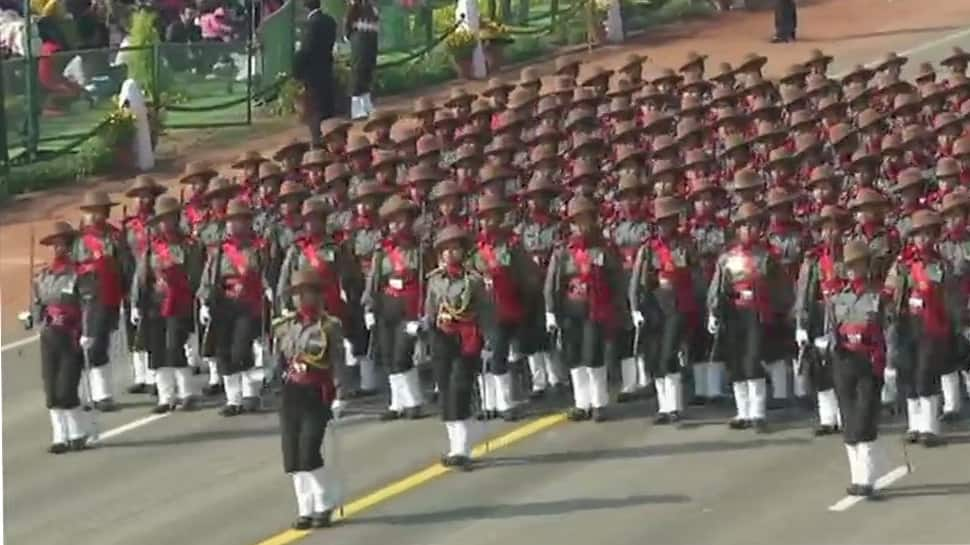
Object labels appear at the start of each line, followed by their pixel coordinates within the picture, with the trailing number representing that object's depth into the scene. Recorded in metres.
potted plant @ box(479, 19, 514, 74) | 42.53
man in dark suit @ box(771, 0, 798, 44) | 45.00
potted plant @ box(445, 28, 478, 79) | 41.91
